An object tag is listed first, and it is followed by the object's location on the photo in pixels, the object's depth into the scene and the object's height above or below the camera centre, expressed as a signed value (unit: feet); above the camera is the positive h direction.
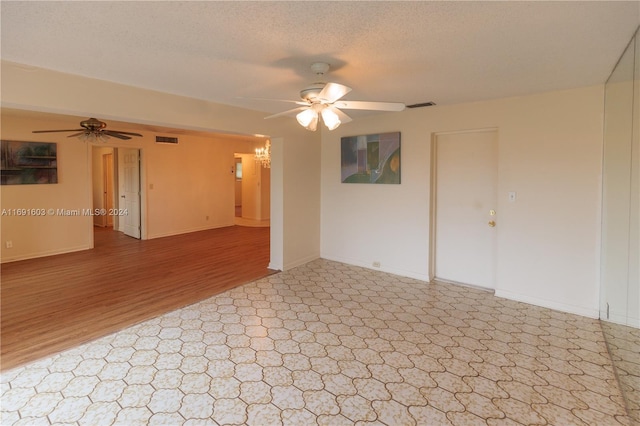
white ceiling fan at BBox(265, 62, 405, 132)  8.42 +2.65
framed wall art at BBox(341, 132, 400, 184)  16.06 +2.24
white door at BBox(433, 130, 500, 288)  14.12 -0.18
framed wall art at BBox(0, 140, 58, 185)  18.17 +2.27
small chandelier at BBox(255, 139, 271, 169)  30.19 +4.48
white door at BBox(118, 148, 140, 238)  25.14 +0.95
